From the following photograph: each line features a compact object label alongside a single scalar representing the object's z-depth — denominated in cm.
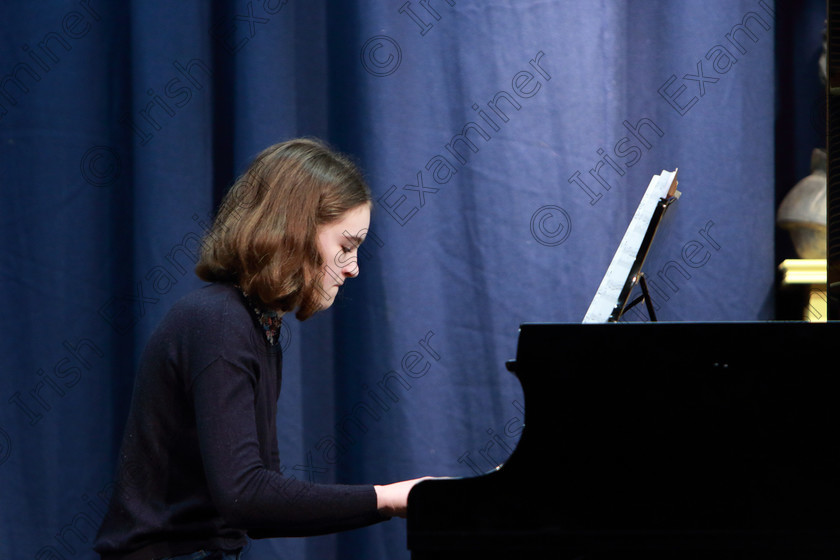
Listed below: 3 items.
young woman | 854
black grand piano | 837
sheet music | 859
